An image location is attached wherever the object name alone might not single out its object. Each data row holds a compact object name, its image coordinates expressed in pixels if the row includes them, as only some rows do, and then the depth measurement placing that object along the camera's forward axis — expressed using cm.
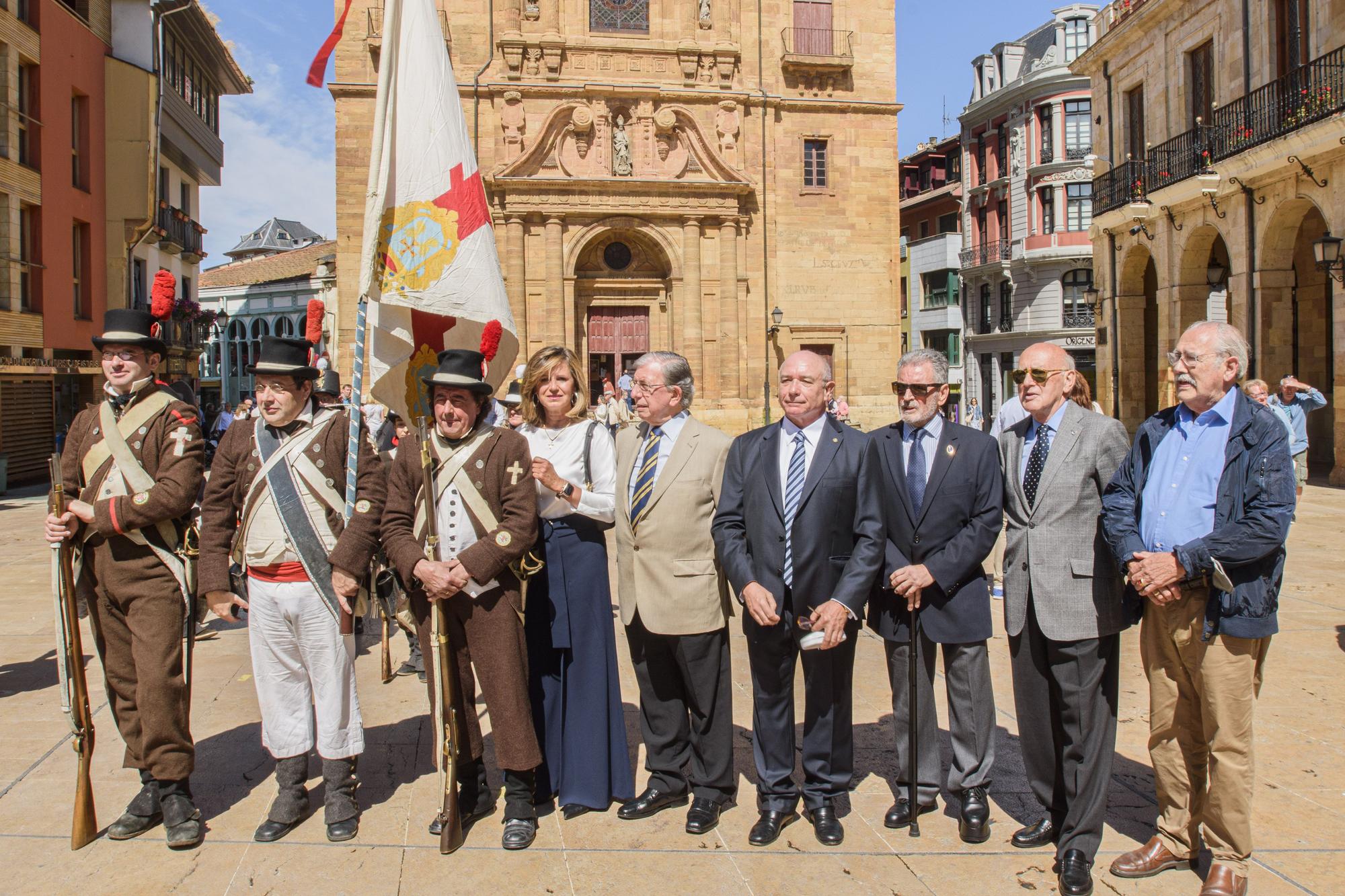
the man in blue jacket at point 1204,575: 339
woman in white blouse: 432
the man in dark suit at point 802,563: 404
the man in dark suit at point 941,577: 405
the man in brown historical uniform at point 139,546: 404
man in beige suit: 421
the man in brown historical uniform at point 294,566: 409
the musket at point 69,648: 405
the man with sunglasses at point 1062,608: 377
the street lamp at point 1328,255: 1530
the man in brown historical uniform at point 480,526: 402
